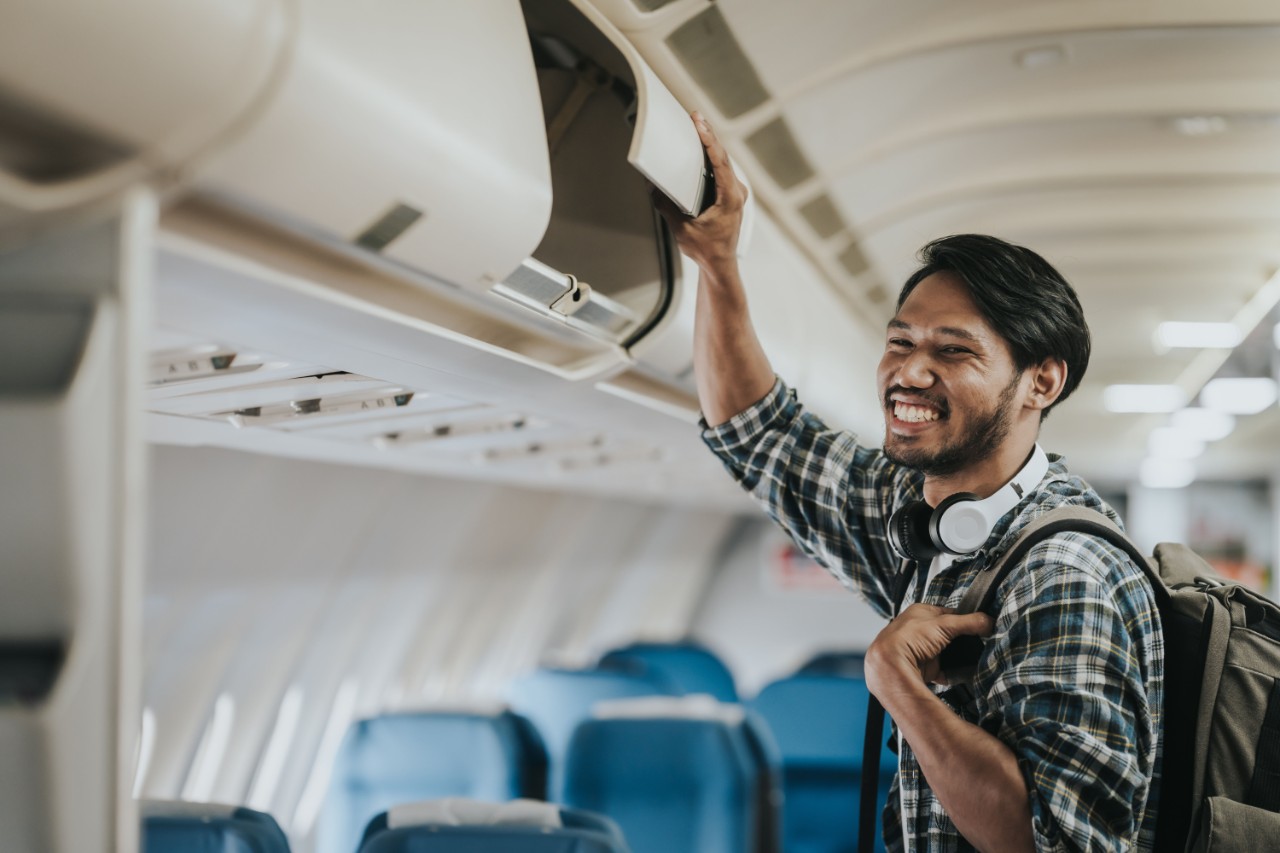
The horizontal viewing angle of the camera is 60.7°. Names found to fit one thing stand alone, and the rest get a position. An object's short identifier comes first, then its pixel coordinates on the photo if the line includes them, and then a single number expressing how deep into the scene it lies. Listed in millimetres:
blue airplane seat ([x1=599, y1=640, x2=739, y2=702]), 7777
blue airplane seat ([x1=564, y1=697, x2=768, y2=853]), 3584
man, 1554
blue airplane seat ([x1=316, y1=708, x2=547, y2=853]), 3365
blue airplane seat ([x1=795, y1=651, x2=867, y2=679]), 6897
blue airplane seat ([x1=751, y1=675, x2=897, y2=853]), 5066
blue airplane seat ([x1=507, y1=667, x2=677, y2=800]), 5656
